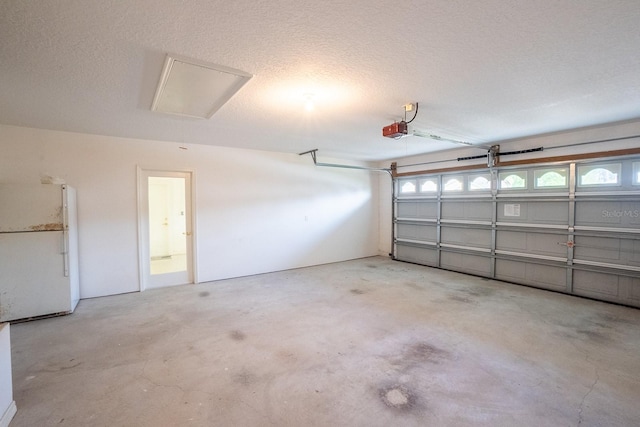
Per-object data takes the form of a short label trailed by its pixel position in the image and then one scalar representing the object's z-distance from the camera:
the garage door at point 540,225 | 3.91
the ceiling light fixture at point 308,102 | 2.81
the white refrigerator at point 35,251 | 3.24
